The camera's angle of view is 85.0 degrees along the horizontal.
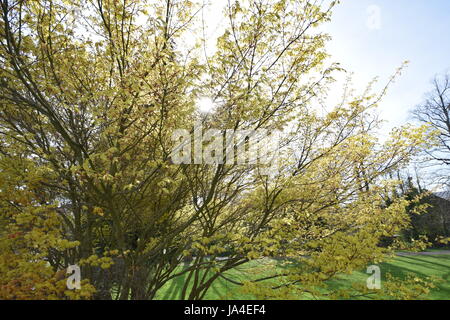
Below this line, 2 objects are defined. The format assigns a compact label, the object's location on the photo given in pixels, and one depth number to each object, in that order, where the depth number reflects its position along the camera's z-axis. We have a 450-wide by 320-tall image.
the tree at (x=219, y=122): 2.90
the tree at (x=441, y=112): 14.24
